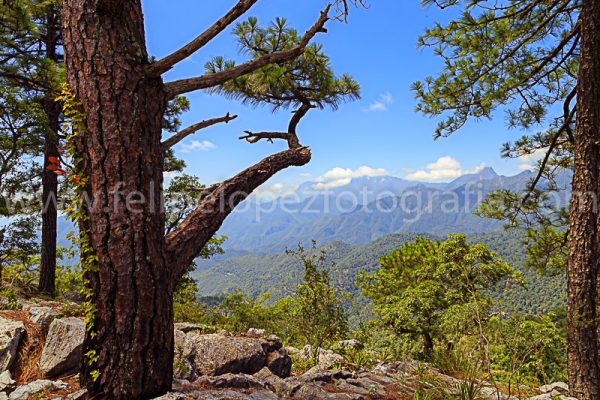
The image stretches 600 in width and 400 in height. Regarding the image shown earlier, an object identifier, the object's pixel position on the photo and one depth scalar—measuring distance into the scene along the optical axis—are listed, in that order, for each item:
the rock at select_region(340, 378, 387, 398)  3.11
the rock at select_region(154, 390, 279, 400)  2.23
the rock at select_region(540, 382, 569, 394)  5.21
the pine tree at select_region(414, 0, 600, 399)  4.27
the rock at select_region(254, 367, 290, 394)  2.94
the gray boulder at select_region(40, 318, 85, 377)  2.93
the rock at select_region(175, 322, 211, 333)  4.48
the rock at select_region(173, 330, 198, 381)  3.11
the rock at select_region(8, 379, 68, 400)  2.40
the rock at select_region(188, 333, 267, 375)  3.67
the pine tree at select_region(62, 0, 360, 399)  2.26
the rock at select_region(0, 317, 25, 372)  3.00
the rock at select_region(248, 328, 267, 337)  5.05
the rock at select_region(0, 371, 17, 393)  2.59
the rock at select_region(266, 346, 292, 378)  4.20
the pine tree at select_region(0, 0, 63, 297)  5.68
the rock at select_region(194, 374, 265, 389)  2.89
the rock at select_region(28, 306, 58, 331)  3.54
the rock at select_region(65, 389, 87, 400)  2.28
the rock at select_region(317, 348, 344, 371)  5.17
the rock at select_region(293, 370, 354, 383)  3.38
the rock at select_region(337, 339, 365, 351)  6.24
